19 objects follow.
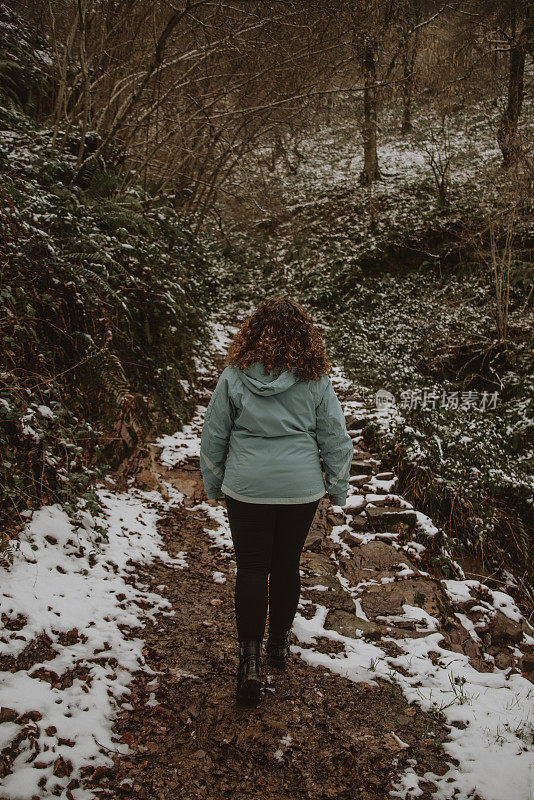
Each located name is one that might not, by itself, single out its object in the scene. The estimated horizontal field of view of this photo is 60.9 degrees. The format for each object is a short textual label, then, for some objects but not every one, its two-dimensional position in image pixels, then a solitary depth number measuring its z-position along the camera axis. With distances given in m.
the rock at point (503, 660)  3.46
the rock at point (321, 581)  3.80
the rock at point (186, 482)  4.95
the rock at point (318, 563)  4.02
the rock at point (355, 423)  6.40
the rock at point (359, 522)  4.68
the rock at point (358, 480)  5.23
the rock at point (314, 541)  4.36
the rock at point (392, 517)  4.68
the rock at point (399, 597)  3.66
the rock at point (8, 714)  1.88
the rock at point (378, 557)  4.17
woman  2.26
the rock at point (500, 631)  3.69
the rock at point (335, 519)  4.73
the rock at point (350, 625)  3.28
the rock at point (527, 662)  3.45
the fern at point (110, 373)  4.18
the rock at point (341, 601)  3.56
